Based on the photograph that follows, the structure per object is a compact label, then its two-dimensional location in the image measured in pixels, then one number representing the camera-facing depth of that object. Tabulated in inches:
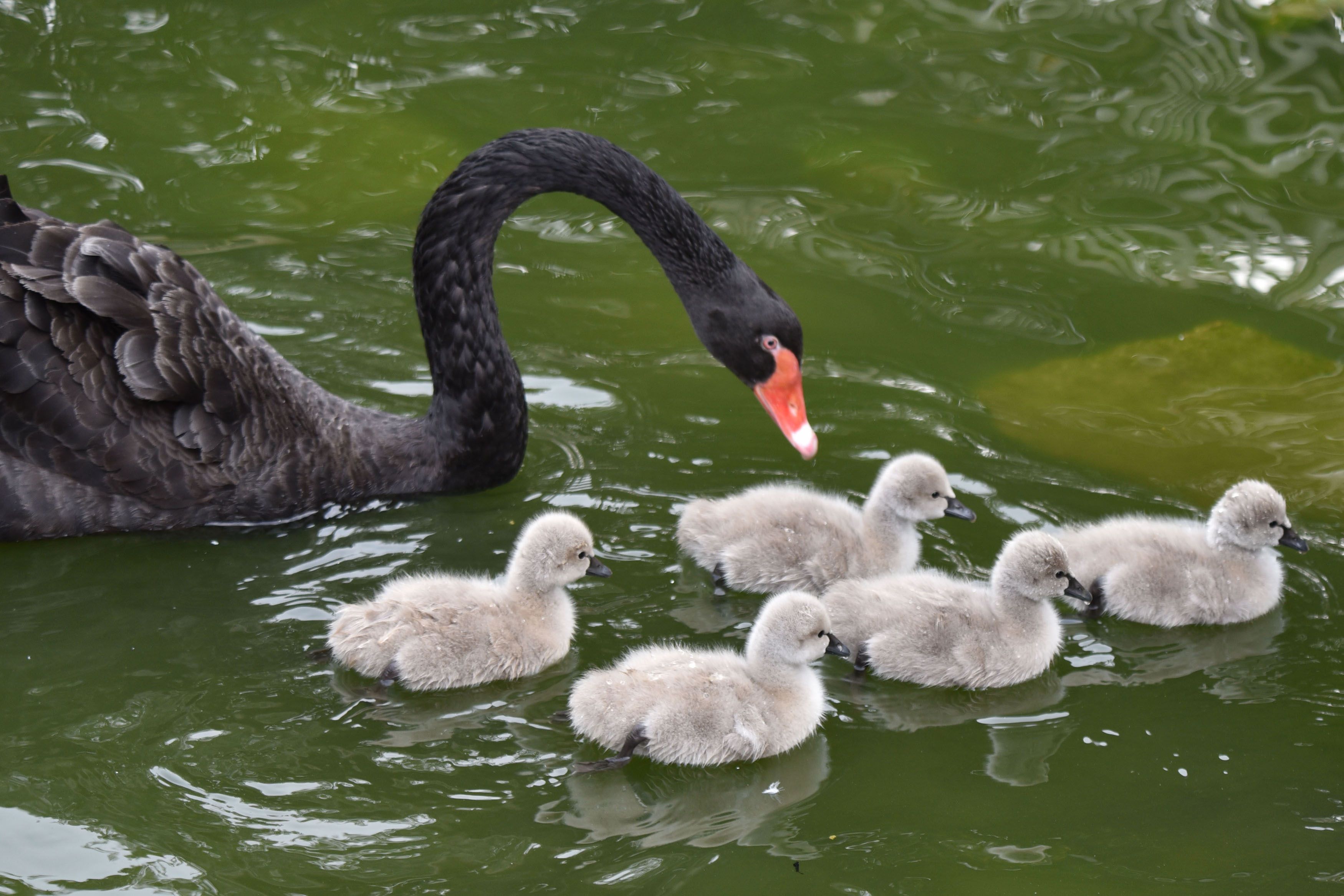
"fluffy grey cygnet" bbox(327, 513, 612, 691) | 326.3
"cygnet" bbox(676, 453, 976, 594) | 369.4
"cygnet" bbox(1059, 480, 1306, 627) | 365.1
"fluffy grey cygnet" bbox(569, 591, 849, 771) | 304.0
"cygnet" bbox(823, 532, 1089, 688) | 338.0
